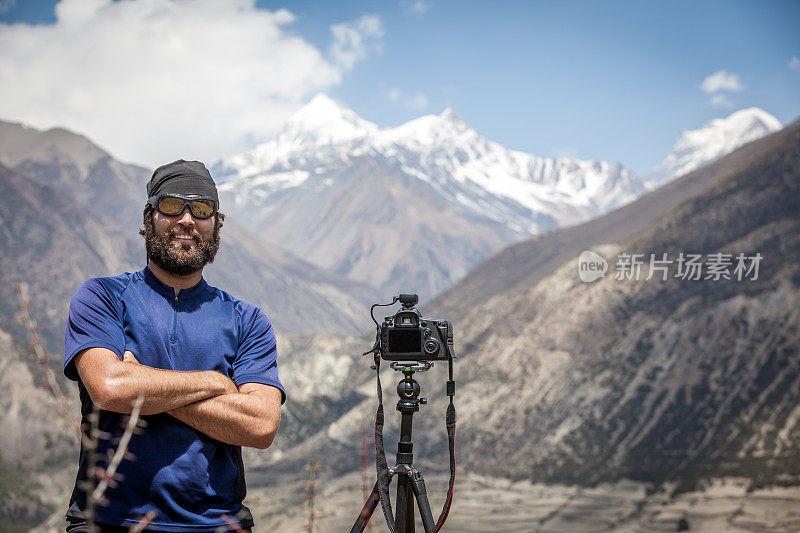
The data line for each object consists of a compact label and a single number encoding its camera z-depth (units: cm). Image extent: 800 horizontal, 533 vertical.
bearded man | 356
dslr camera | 501
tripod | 474
